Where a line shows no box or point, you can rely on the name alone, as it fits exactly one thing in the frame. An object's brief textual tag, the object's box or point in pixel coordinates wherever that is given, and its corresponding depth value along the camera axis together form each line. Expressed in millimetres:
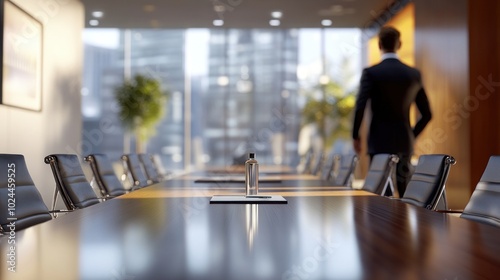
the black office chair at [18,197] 1756
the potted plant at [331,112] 10945
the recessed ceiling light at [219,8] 8758
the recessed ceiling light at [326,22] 9640
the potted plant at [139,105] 10602
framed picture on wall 5406
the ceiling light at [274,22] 9664
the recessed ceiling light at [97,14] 9078
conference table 897
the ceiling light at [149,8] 8758
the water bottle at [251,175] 2355
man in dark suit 3652
